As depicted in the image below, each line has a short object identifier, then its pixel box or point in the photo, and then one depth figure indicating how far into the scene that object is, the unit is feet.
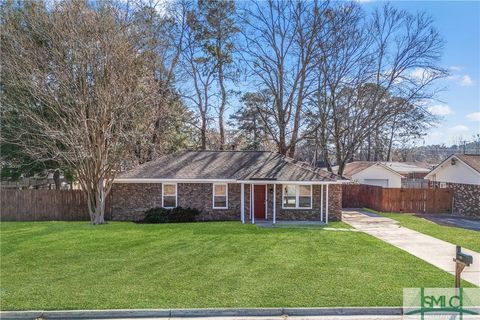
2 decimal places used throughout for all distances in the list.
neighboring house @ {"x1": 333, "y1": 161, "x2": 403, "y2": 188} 111.21
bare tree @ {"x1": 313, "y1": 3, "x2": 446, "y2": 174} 85.66
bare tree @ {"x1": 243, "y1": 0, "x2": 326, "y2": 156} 86.84
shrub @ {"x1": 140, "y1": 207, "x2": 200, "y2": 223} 60.80
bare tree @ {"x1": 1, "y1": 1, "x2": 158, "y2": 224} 55.57
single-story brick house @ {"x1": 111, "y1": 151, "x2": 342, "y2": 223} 63.46
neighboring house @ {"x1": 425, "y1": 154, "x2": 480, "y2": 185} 76.38
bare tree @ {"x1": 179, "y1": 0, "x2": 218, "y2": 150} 91.40
